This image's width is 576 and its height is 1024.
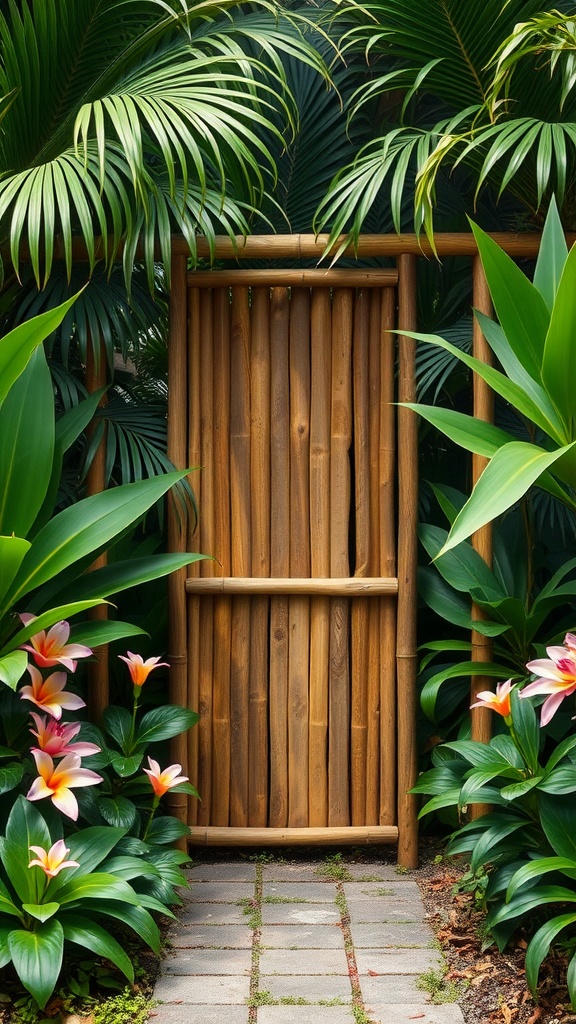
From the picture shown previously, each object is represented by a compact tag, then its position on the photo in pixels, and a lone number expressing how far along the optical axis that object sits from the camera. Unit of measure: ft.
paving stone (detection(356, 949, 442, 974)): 8.02
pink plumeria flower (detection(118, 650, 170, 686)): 8.91
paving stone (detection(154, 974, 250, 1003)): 7.57
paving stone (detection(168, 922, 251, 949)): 8.47
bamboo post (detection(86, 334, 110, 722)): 9.96
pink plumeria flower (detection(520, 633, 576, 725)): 7.60
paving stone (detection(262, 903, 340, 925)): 8.91
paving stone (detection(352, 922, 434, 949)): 8.47
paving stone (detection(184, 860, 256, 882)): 9.96
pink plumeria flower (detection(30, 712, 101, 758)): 8.03
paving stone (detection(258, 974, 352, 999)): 7.64
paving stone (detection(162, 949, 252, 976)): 8.03
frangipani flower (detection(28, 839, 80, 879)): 7.27
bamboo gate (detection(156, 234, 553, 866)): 10.16
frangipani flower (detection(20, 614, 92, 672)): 8.20
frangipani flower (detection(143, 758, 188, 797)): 8.57
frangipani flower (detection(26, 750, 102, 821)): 7.68
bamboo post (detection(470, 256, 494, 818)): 9.91
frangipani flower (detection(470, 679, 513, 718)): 8.27
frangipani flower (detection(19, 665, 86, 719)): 8.05
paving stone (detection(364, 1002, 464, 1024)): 7.29
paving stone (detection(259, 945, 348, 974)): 8.02
